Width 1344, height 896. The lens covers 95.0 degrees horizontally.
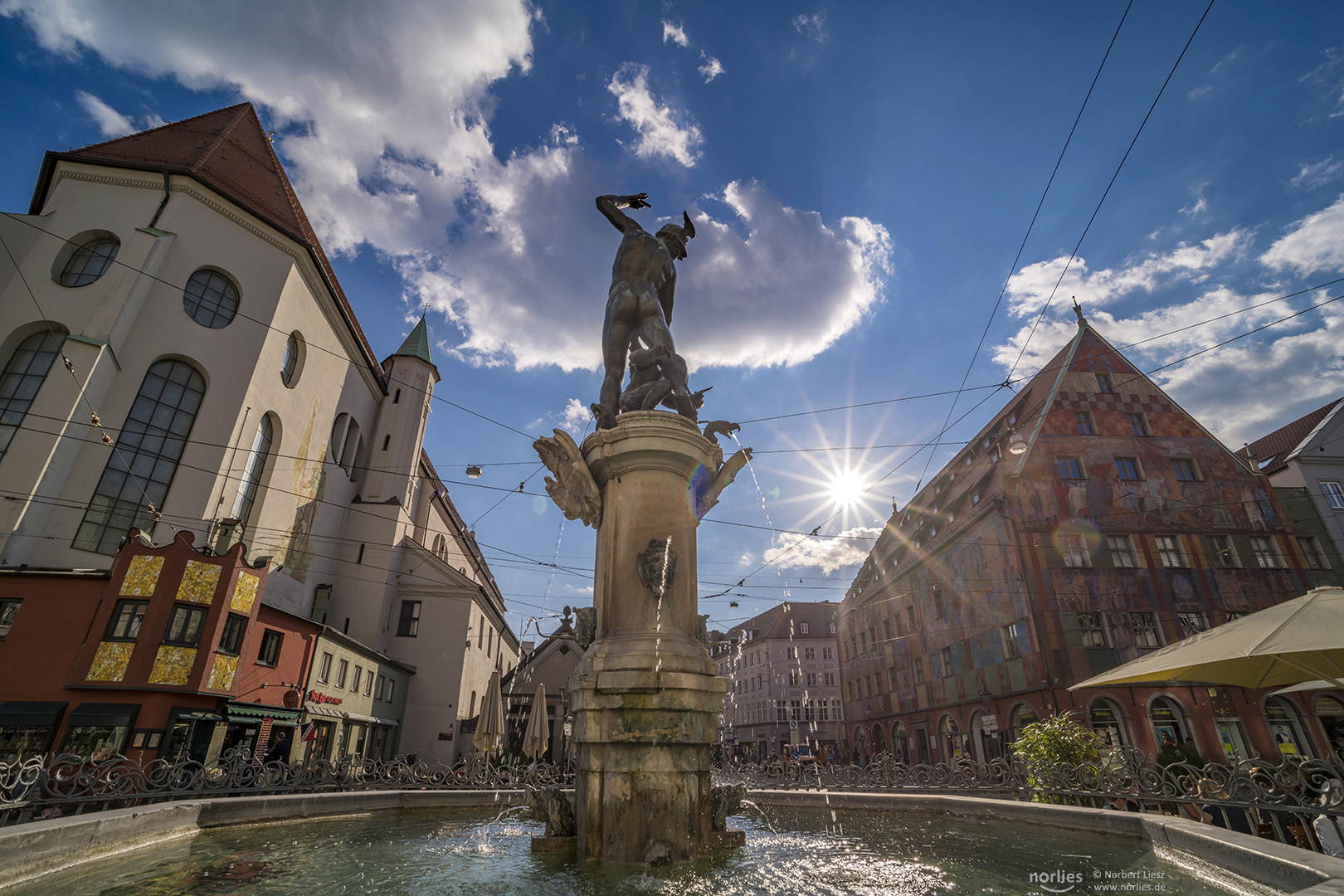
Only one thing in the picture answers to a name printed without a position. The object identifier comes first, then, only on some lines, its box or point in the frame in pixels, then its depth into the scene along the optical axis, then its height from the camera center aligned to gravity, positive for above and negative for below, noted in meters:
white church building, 18.84 +11.60
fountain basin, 4.46 -0.95
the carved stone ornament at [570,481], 7.50 +2.91
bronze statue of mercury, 8.45 +5.54
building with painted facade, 23.83 +7.02
